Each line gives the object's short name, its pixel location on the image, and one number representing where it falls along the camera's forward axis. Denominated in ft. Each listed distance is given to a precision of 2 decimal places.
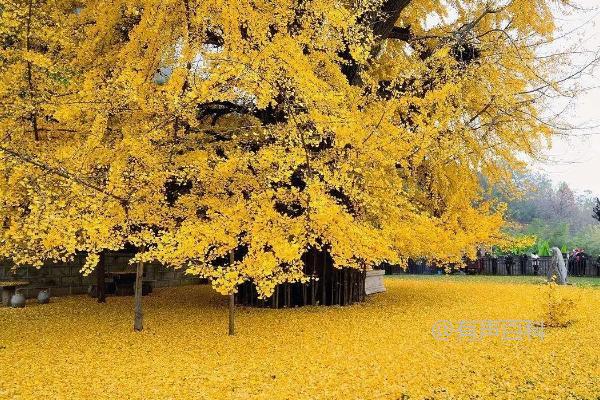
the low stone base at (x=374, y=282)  50.15
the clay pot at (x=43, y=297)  42.10
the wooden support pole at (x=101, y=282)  42.93
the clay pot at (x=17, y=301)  39.65
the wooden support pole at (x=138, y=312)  29.31
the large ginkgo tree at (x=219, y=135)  24.00
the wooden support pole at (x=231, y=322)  28.40
